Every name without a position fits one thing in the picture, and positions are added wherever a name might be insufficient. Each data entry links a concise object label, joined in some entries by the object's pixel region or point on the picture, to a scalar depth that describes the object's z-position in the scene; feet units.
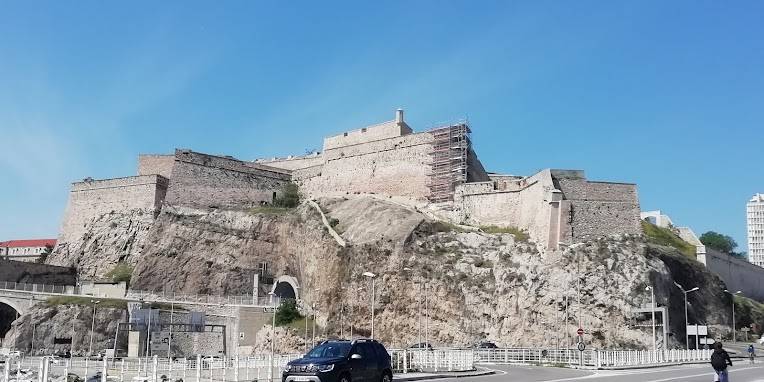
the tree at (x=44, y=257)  293.37
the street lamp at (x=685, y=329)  171.36
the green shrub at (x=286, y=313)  221.46
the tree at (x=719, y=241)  387.75
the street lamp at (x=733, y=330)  207.31
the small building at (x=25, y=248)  385.50
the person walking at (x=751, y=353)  137.21
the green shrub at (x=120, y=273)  246.94
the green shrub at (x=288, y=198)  279.28
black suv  64.75
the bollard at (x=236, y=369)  76.88
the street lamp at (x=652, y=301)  152.60
